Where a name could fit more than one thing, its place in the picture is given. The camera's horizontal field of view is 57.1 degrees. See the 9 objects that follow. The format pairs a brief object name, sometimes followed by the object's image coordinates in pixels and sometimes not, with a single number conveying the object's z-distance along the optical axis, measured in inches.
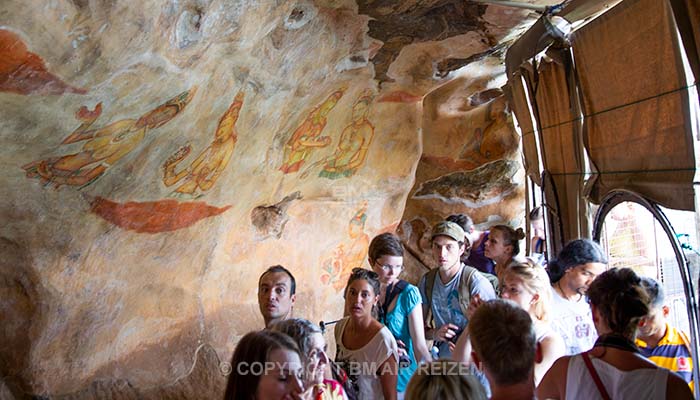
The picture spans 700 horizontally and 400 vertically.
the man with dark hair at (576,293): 149.0
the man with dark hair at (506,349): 93.0
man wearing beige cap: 177.2
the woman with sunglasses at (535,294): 126.6
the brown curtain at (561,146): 219.0
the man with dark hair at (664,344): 129.1
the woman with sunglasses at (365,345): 138.9
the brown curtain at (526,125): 263.9
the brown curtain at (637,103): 152.0
